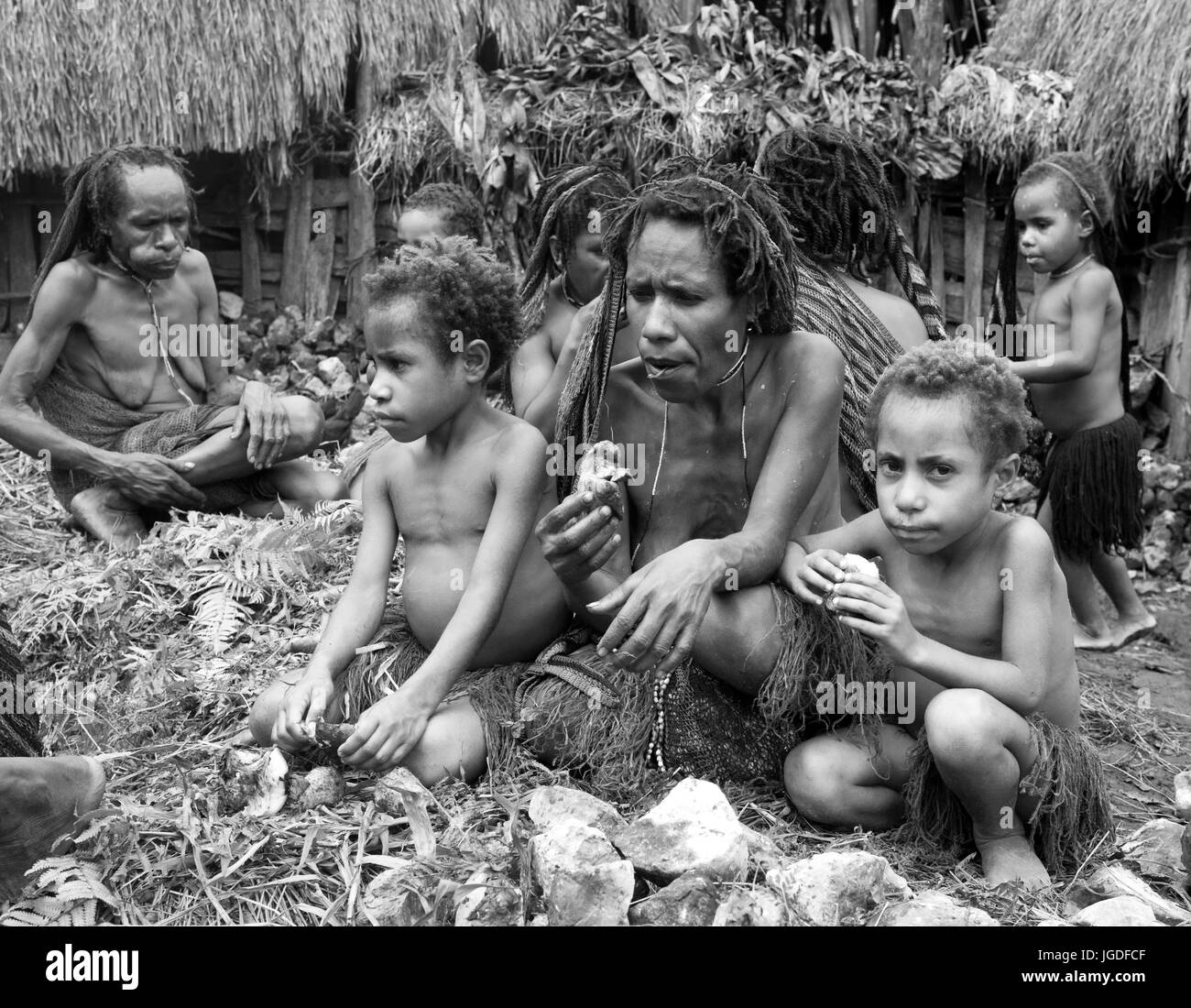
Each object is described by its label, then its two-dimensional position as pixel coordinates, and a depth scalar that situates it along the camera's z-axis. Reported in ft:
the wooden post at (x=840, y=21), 27.32
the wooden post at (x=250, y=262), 23.20
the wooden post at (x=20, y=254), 22.17
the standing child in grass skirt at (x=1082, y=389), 16.16
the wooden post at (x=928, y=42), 24.98
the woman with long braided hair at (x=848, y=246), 12.22
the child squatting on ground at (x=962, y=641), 8.88
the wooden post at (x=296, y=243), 22.99
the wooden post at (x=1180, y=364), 21.89
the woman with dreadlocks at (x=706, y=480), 9.34
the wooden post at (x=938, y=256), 23.63
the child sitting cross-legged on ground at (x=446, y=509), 9.97
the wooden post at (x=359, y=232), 22.67
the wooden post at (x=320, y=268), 23.09
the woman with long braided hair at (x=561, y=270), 15.15
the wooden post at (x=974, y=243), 23.44
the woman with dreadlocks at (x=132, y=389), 15.31
